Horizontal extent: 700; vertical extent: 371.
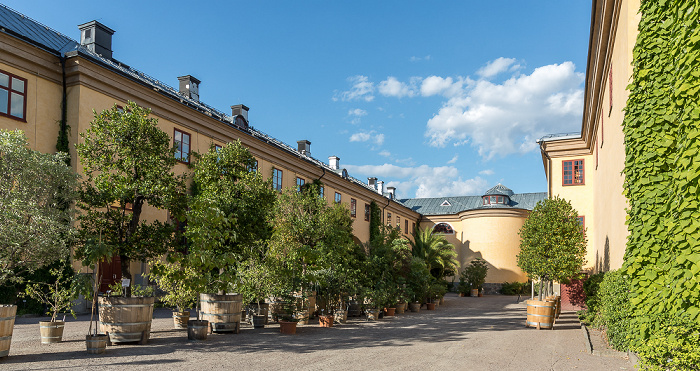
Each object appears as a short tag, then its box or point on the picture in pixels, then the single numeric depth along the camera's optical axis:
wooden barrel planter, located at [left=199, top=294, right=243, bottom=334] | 12.77
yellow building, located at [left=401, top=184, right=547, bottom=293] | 42.28
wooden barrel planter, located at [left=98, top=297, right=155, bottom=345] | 10.55
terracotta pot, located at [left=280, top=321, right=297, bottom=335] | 13.38
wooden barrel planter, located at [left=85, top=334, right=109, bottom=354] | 9.47
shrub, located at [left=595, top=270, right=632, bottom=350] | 9.21
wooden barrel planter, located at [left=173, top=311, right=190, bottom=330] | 13.56
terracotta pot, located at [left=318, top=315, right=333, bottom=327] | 15.44
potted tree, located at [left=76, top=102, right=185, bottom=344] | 11.65
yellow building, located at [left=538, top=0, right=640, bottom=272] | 11.37
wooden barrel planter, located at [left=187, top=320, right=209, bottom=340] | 11.50
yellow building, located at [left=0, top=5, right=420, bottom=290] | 16.05
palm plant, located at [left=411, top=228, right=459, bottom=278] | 39.57
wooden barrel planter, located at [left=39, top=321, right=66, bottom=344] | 10.59
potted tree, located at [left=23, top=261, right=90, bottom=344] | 10.22
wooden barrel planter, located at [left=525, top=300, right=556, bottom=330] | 15.34
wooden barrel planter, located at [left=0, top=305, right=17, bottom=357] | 8.62
